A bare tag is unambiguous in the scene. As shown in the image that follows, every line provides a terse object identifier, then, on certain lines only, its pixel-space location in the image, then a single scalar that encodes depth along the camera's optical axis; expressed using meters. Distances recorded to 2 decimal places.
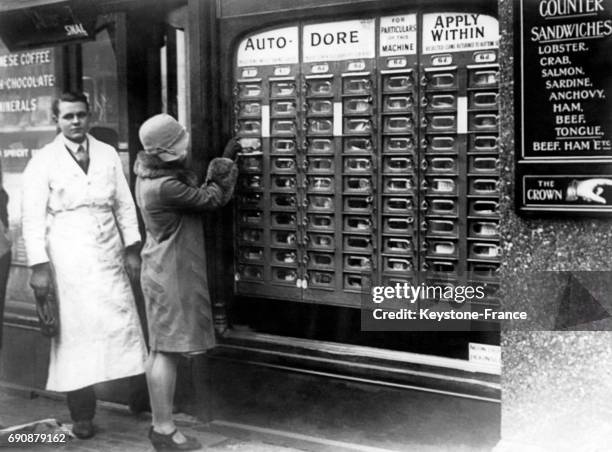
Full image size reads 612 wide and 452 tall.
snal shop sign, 6.12
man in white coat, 5.55
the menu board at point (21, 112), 6.65
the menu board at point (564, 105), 3.56
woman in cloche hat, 5.03
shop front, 4.71
